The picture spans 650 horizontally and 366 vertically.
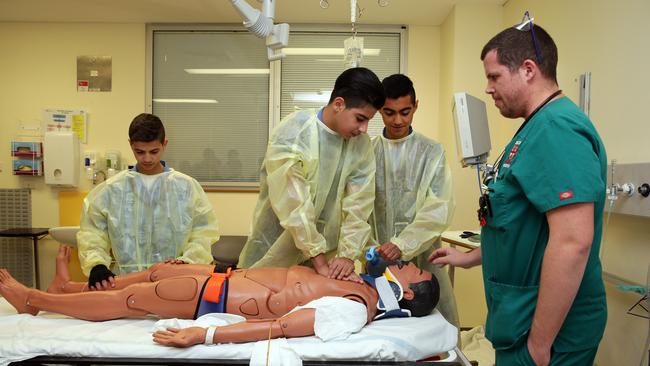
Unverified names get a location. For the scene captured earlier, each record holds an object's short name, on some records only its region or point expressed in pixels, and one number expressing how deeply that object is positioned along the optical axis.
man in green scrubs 0.98
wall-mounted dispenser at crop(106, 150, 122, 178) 3.85
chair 3.54
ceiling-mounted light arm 1.98
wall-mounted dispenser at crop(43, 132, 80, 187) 3.74
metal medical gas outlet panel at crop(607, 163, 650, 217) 1.72
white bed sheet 1.36
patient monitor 1.65
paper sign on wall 3.94
